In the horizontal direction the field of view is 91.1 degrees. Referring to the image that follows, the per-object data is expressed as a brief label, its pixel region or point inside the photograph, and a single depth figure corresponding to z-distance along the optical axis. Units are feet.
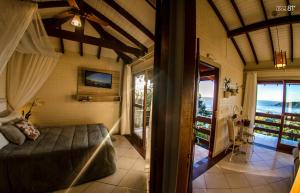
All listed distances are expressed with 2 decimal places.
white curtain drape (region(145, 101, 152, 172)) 7.97
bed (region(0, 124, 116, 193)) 6.30
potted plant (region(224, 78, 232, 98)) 11.14
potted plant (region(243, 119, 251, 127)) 12.12
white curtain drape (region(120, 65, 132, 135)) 14.75
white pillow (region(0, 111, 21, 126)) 7.68
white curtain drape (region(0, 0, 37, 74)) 3.75
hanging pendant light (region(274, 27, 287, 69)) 7.59
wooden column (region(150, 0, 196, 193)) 1.96
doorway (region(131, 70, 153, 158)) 11.72
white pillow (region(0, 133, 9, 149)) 6.95
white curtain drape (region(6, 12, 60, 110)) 9.21
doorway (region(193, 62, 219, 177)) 10.44
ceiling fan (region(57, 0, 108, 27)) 7.44
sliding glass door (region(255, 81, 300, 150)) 13.29
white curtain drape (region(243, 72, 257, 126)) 13.91
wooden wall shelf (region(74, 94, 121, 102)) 13.79
